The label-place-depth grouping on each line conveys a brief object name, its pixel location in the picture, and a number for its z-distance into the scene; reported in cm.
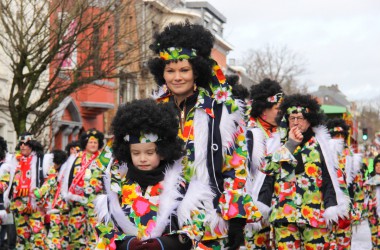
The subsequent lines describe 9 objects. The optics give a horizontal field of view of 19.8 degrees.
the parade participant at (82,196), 1776
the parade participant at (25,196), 1683
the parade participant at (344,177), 1168
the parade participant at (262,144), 1124
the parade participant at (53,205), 1688
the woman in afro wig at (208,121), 718
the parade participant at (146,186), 678
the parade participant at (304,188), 1083
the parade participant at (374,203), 1918
